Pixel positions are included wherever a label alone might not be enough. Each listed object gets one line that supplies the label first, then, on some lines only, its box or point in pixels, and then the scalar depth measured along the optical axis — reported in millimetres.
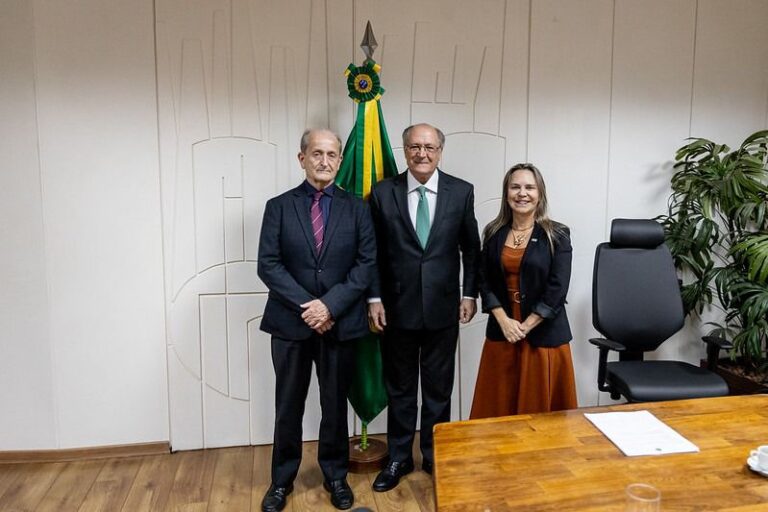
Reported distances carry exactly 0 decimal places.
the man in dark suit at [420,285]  2676
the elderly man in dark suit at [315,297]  2545
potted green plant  3078
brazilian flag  2873
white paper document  1645
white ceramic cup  1498
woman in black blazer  2664
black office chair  2961
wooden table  1395
